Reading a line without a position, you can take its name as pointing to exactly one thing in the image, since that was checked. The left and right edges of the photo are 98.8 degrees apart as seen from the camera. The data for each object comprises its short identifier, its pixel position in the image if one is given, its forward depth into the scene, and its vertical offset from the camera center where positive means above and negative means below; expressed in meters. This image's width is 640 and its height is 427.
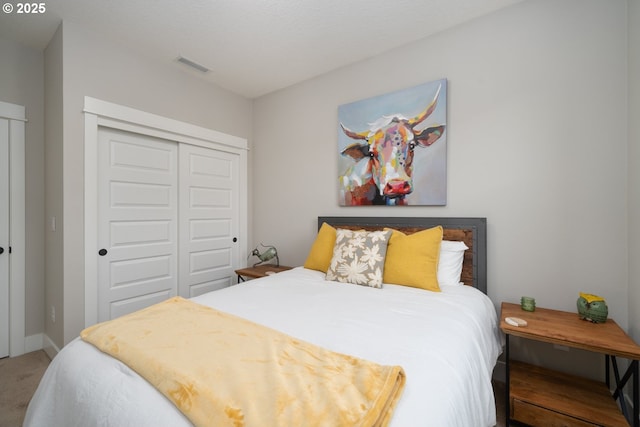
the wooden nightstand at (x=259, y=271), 2.84 -0.68
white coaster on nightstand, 1.50 -0.62
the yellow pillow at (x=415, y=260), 1.84 -0.36
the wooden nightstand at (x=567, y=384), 1.29 -0.98
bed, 0.79 -0.54
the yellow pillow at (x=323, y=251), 2.34 -0.37
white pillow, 1.95 -0.39
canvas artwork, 2.20 +0.53
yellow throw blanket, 0.68 -0.50
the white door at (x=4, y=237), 2.28 -0.26
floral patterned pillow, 1.92 -0.37
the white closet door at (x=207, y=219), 2.92 -0.13
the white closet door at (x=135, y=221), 2.36 -0.13
